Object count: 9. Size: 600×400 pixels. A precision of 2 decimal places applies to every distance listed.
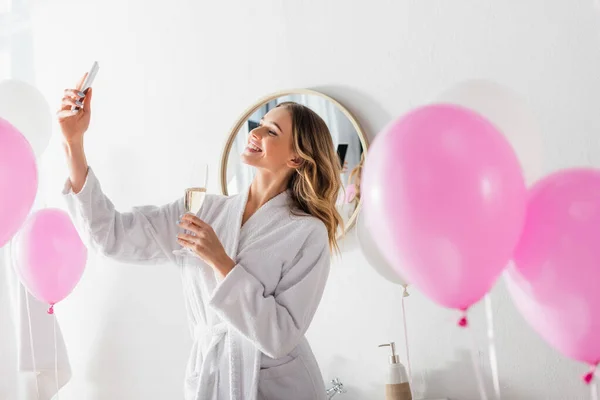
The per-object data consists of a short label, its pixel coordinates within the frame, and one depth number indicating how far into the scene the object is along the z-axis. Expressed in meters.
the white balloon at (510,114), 1.45
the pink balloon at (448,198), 1.15
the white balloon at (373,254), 1.83
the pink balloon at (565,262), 1.17
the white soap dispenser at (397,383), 1.95
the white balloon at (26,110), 2.22
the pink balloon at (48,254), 1.99
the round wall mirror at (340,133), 2.21
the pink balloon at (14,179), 1.65
